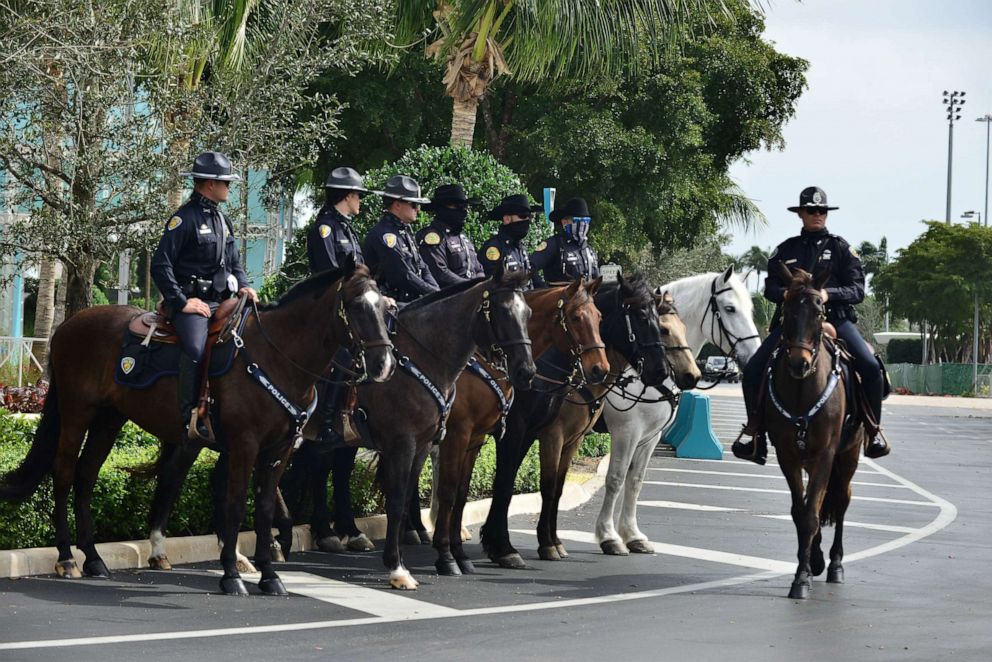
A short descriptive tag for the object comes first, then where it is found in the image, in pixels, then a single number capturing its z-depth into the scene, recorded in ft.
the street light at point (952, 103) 301.41
